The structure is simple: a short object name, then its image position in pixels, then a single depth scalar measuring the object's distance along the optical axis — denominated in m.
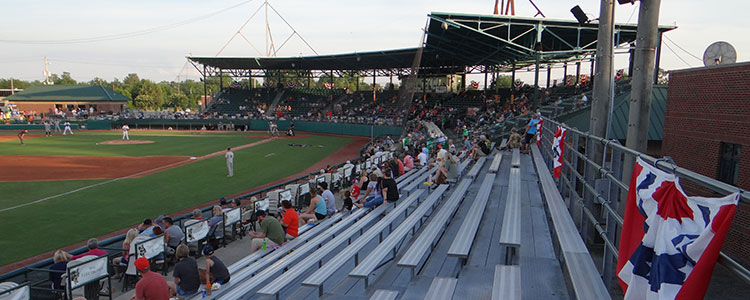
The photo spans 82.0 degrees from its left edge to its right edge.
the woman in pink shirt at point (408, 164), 16.43
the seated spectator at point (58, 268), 7.64
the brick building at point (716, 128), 12.70
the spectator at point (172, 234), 9.61
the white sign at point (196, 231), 9.64
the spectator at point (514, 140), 15.91
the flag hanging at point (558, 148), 7.06
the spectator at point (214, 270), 6.76
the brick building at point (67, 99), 68.06
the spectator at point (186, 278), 7.01
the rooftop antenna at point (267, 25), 66.48
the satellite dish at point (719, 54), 15.87
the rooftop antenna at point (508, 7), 36.84
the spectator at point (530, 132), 15.62
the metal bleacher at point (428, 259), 4.90
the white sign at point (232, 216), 10.76
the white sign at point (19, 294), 5.97
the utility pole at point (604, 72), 7.00
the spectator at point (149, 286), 6.18
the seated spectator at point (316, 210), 10.51
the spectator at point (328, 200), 11.11
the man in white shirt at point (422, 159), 17.06
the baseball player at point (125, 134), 39.06
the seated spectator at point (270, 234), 8.61
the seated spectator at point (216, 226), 10.29
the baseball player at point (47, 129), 43.16
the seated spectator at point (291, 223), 9.11
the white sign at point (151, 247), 8.44
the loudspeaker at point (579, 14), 9.66
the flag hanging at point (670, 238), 2.18
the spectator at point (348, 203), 10.47
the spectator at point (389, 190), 9.68
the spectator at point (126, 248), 8.84
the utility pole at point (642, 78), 5.41
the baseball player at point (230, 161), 20.78
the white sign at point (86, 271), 7.29
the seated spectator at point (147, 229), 9.30
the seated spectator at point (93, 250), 8.26
